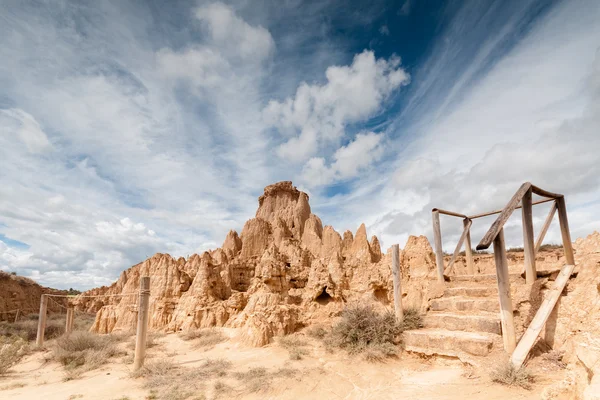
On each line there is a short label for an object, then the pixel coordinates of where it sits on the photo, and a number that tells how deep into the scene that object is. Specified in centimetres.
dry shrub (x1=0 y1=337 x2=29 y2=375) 804
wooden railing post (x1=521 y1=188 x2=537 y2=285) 520
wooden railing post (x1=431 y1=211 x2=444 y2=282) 696
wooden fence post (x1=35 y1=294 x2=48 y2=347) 1139
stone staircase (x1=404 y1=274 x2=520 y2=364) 478
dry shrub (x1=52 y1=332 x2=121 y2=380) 774
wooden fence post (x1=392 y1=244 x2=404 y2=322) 642
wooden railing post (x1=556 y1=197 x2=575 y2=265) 552
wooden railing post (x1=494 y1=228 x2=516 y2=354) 445
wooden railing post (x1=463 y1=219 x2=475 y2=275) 778
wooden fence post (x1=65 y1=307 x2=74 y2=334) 1279
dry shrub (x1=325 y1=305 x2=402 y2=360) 583
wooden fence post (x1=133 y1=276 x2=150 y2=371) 710
